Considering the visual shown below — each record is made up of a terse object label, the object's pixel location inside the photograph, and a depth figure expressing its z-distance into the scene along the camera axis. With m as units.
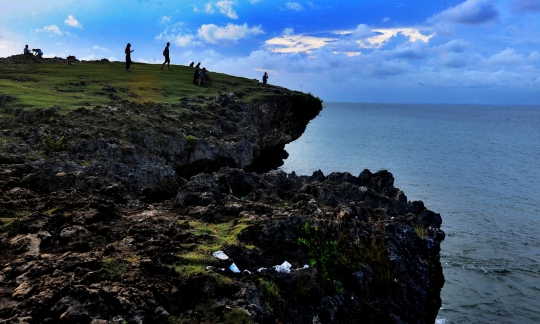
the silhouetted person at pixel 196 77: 38.38
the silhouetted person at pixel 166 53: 41.32
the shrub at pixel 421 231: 13.02
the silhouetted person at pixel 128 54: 37.25
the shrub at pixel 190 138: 22.36
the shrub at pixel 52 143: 16.18
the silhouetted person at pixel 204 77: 38.25
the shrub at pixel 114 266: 7.48
